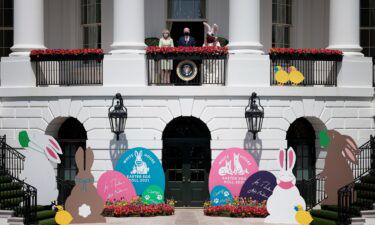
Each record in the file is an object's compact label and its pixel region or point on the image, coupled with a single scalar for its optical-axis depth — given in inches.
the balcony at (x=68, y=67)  1765.5
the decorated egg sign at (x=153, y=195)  1698.6
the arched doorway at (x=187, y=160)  1779.0
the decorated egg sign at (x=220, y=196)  1697.8
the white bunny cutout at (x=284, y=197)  1574.8
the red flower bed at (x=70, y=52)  1754.4
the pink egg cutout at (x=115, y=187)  1701.5
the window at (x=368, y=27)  1982.0
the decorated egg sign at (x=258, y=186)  1696.6
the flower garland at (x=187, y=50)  1744.6
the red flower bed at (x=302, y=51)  1760.6
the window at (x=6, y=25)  1998.0
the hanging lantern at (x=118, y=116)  1718.8
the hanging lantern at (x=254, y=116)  1718.8
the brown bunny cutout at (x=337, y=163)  1637.6
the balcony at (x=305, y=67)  1759.4
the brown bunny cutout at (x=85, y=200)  1562.5
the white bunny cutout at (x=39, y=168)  1637.6
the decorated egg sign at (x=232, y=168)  1718.8
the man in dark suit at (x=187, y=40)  1798.7
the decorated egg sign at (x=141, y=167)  1717.5
